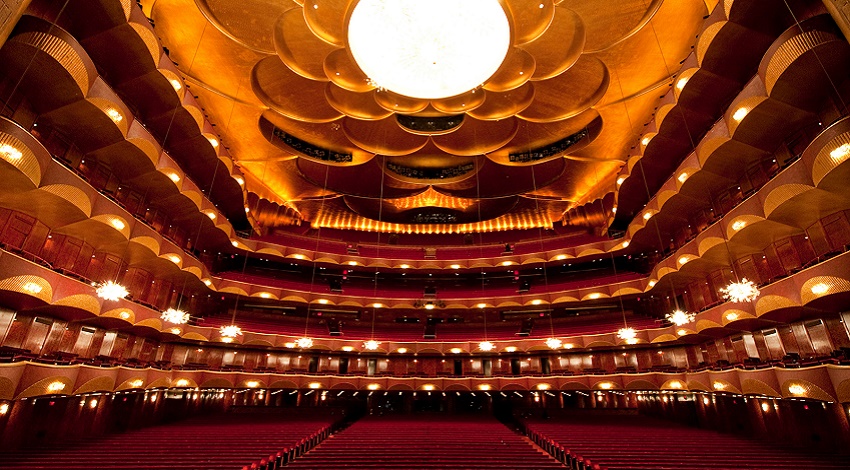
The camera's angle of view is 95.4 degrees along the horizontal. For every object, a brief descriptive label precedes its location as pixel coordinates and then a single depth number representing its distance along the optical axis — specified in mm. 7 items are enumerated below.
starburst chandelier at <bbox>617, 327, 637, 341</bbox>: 14711
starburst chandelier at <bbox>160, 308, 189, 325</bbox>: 12413
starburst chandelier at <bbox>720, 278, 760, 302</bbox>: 9484
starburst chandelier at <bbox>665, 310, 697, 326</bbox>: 12430
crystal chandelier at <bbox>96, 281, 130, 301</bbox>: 10180
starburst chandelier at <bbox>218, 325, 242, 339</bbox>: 14782
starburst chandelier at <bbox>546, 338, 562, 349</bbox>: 16812
